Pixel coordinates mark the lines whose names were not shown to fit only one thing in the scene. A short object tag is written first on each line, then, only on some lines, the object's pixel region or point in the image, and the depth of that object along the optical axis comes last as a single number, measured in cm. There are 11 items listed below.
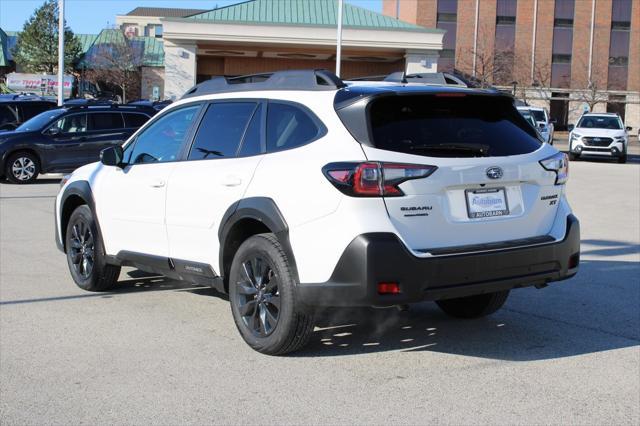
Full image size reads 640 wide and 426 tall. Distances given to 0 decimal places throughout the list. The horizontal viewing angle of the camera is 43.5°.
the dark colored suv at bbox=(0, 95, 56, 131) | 2206
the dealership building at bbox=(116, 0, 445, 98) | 3797
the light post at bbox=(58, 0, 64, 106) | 2727
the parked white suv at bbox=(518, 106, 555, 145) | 3279
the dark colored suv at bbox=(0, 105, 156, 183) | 1847
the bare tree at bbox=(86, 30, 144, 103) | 6450
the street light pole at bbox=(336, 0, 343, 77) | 2978
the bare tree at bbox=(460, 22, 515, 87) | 6500
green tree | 7038
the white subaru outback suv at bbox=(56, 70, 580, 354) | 487
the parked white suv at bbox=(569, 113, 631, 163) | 3073
